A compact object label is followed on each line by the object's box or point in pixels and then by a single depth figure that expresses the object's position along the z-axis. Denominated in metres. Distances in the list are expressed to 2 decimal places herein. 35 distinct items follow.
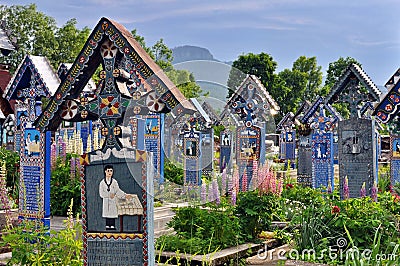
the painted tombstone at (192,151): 15.42
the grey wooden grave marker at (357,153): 10.99
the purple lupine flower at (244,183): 10.24
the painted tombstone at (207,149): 17.33
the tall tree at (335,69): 49.91
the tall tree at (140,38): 39.22
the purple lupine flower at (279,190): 9.23
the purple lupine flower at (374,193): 9.70
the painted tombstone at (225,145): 18.23
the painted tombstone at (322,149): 16.06
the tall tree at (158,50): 27.92
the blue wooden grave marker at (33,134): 8.77
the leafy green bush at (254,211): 8.99
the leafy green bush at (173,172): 14.31
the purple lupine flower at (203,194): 8.81
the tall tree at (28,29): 35.91
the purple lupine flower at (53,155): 12.12
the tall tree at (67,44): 35.72
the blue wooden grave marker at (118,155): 6.00
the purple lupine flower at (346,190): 9.52
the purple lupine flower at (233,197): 8.70
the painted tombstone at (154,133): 14.20
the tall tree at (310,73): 50.66
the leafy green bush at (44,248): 6.56
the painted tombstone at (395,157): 13.87
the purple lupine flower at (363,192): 9.41
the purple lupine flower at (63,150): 12.64
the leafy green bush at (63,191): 10.99
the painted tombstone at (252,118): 14.12
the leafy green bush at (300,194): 11.91
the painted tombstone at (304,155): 19.06
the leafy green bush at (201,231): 7.95
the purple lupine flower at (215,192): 8.59
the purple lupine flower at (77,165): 11.61
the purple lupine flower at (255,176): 9.55
